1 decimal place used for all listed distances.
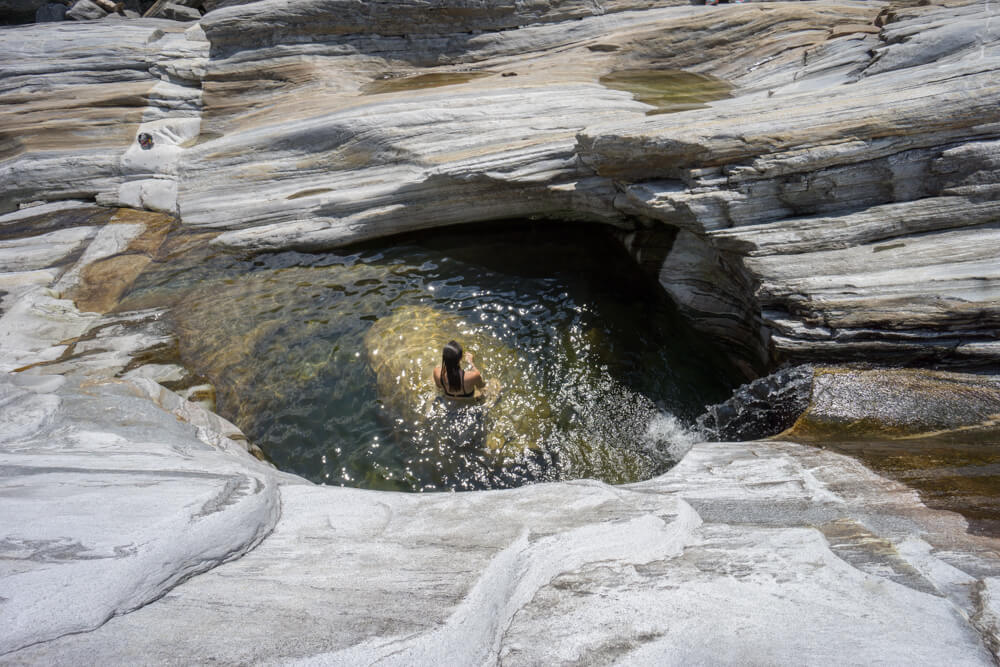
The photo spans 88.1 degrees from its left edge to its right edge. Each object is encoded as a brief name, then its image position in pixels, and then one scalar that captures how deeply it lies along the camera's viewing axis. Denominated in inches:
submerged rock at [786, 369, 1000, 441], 182.4
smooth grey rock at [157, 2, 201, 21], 625.6
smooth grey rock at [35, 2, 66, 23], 701.3
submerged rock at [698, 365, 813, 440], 215.2
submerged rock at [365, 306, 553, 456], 249.4
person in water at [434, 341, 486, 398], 245.1
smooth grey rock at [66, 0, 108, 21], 669.9
